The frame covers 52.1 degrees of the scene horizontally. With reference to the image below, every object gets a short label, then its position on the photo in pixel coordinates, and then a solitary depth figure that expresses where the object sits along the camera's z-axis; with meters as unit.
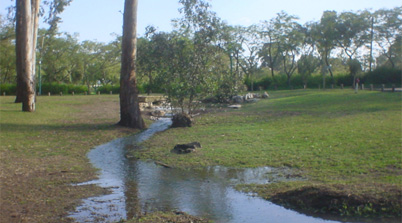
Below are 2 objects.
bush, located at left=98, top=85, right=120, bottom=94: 64.25
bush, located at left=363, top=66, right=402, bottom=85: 49.97
